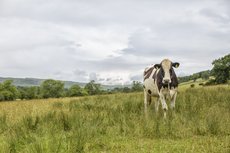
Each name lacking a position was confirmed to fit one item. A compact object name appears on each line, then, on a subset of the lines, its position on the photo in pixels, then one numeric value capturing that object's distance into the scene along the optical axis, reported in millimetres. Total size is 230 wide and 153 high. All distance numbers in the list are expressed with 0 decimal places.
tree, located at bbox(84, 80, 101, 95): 104031
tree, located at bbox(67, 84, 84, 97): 98412
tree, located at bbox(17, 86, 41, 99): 91812
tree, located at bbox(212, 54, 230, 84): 86312
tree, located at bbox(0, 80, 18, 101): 87625
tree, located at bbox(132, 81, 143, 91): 70788
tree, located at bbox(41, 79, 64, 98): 103738
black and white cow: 12648
